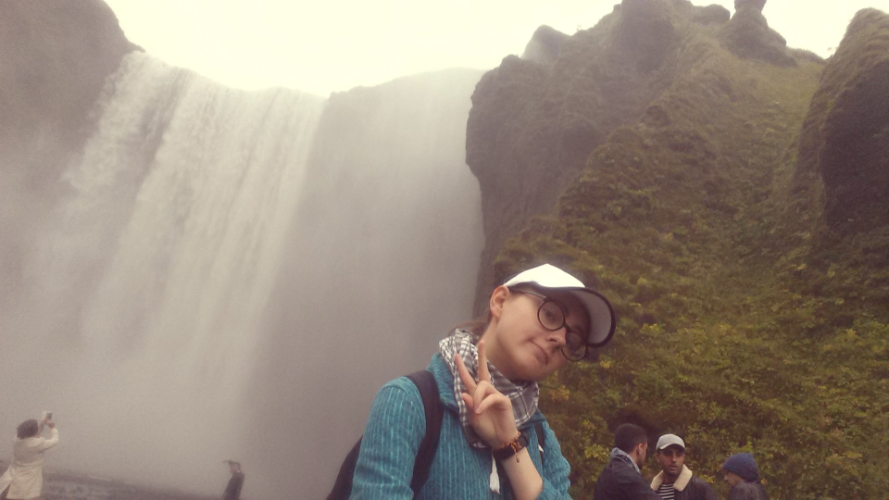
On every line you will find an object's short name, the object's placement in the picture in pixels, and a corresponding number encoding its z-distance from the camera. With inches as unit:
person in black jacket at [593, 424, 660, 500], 139.3
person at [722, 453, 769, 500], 163.0
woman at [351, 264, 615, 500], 52.3
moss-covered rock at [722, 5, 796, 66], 847.7
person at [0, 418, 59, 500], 255.3
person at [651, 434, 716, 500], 170.7
